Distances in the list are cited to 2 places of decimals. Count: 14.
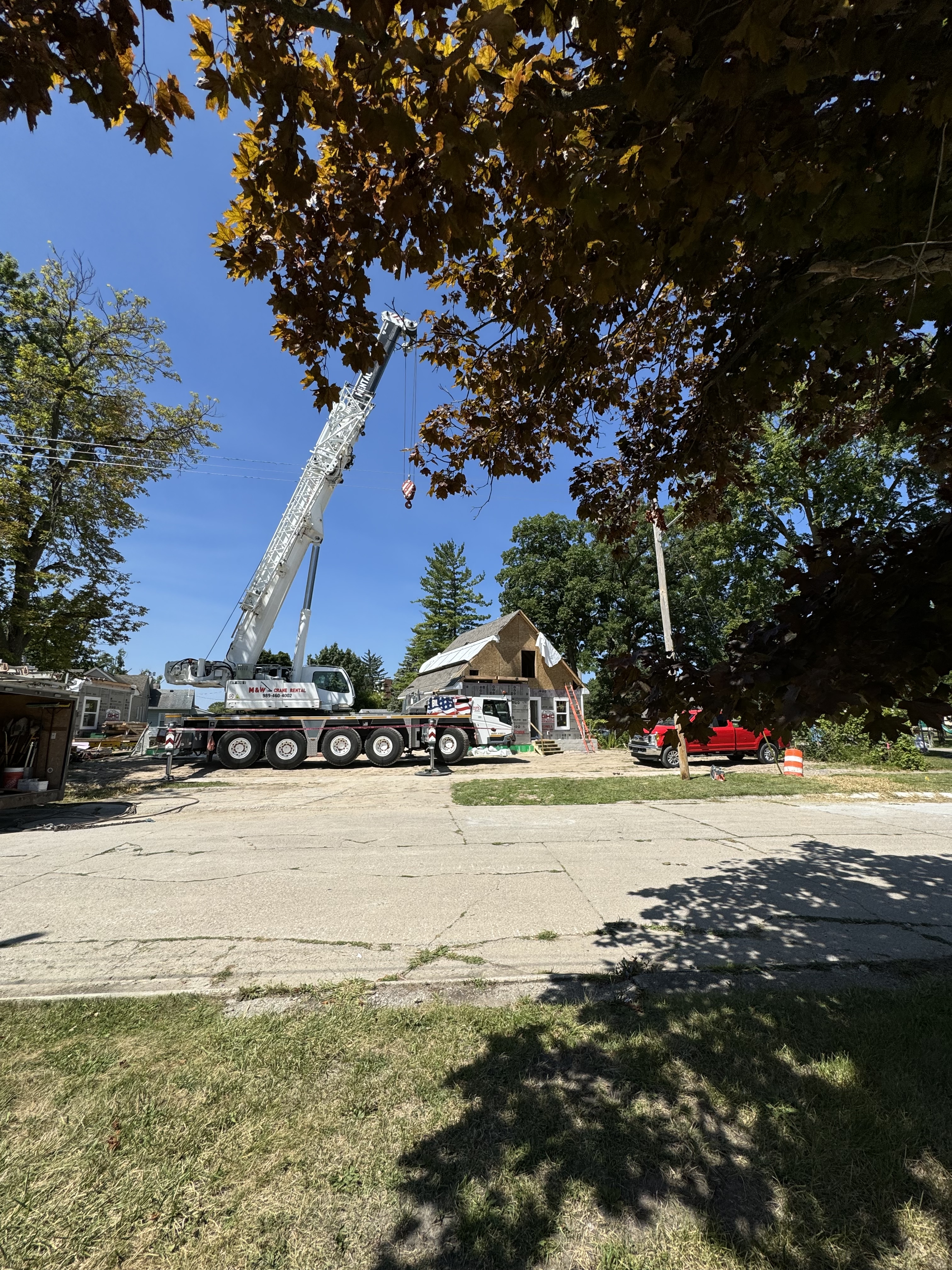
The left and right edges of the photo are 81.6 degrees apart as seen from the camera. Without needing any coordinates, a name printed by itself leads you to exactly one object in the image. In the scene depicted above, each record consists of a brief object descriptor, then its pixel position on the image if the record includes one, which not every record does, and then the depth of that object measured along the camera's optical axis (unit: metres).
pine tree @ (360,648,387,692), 69.06
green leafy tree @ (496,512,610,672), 42.66
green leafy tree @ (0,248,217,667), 17.78
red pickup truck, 17.66
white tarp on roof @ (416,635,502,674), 29.22
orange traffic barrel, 14.94
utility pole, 13.80
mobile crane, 16.95
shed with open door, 10.28
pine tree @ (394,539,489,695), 45.58
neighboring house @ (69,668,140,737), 31.39
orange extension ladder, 26.64
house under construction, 28.72
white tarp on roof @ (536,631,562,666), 30.33
